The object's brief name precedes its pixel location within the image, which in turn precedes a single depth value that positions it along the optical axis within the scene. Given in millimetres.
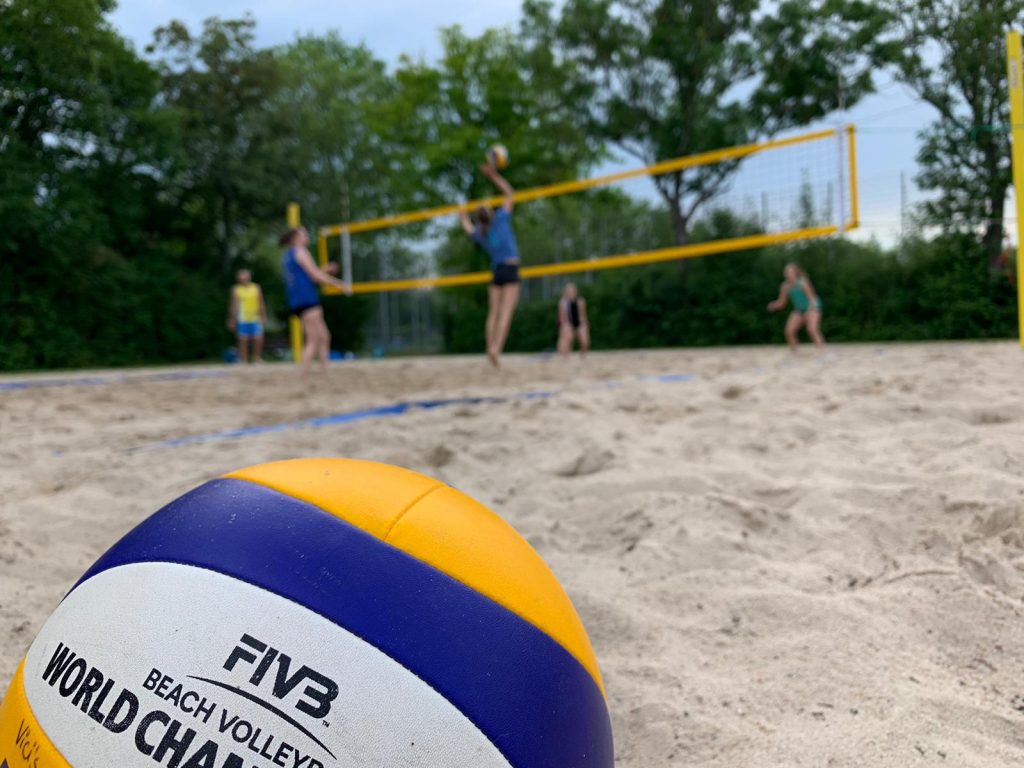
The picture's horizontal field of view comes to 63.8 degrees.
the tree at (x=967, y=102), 12578
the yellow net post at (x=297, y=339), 12820
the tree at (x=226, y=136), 21156
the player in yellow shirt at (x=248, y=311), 12469
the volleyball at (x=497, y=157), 7094
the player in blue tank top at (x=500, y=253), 7492
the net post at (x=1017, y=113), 5930
